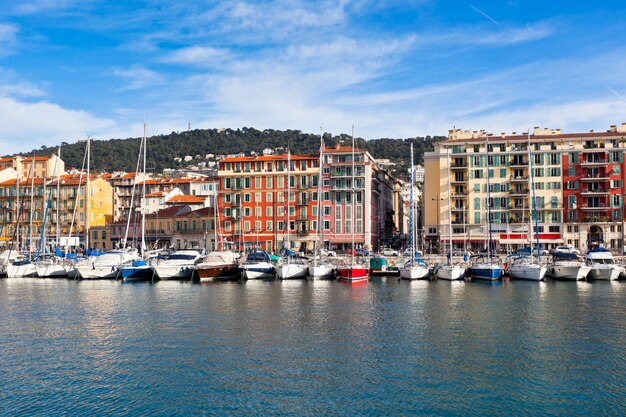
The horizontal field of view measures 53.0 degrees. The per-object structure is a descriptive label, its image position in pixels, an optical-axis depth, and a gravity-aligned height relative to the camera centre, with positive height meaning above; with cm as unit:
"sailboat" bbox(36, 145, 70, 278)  7244 -383
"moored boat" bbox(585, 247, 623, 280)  6694 -408
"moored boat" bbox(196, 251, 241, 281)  6688 -360
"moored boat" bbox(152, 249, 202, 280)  6750 -342
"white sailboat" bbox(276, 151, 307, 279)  6812 -390
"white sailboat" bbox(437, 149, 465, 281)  6725 -437
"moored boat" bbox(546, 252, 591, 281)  6640 -425
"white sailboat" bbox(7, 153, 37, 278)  7350 -398
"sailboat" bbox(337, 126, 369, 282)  6538 -423
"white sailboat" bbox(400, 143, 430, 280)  6750 -405
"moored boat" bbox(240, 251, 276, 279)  6875 -389
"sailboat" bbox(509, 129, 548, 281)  6525 -410
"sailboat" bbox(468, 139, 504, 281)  6556 -418
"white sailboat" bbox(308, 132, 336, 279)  6812 -406
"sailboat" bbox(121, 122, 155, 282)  6744 -395
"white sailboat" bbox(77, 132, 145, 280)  6956 -336
